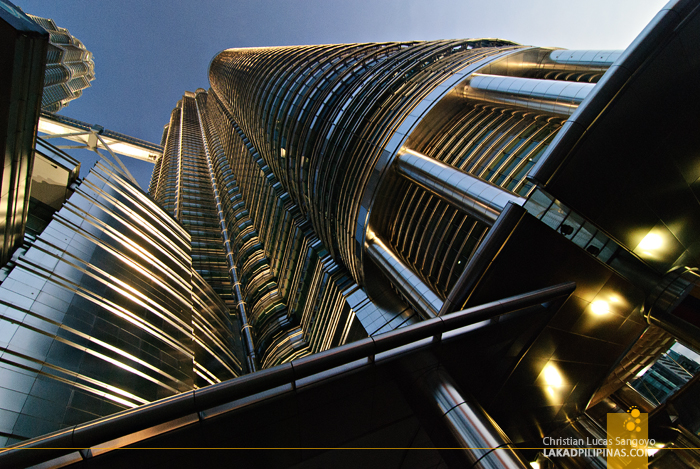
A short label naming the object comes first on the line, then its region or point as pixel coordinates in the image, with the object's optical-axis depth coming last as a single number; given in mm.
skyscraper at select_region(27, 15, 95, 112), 102062
